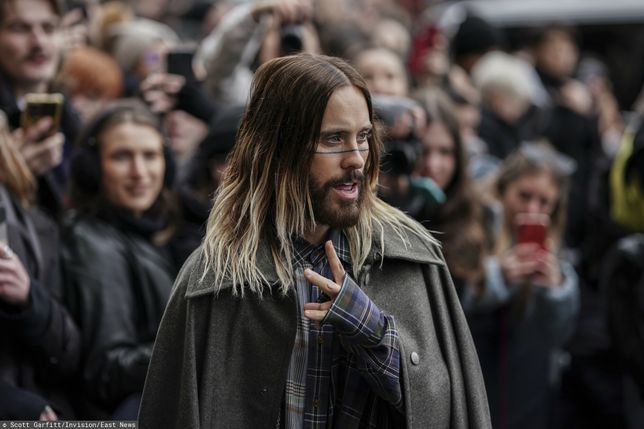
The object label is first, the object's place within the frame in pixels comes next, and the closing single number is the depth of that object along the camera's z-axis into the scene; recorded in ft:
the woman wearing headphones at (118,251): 31.65
